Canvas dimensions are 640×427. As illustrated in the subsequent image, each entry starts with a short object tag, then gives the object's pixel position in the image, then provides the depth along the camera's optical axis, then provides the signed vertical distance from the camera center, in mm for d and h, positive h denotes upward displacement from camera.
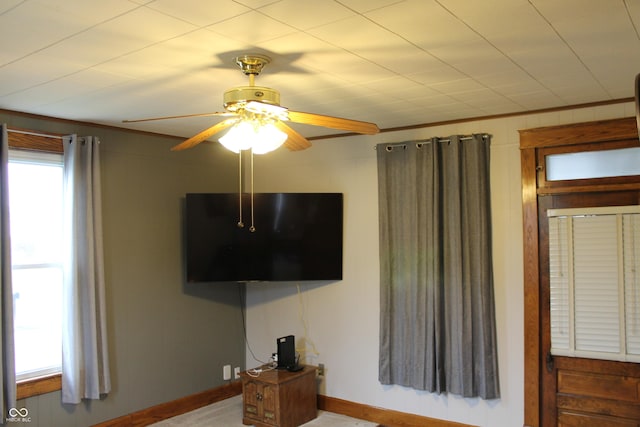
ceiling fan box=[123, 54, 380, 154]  2443 +471
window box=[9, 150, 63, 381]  3836 -278
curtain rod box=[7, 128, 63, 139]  3748 +600
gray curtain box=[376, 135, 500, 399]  4043 -433
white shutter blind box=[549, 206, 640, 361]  3586 -498
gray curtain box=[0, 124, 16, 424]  3541 -579
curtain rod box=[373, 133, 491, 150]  4086 +555
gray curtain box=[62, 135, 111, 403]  3941 -459
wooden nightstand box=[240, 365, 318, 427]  4348 -1486
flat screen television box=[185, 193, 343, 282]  4715 -216
